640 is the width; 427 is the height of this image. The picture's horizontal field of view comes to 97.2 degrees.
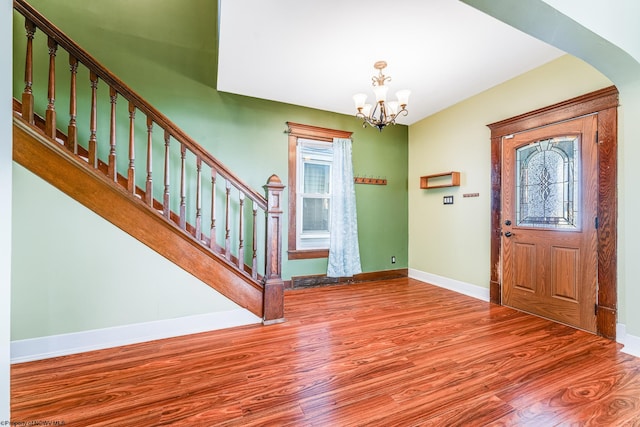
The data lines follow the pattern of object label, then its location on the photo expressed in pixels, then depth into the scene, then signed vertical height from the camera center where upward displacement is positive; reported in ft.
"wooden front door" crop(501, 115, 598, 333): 8.53 -0.10
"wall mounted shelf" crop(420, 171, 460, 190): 12.73 +1.82
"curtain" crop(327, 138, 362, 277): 13.73 -0.09
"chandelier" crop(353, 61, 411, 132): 8.79 +3.75
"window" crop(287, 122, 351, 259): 13.32 +1.33
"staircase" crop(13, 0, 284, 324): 6.53 +1.01
